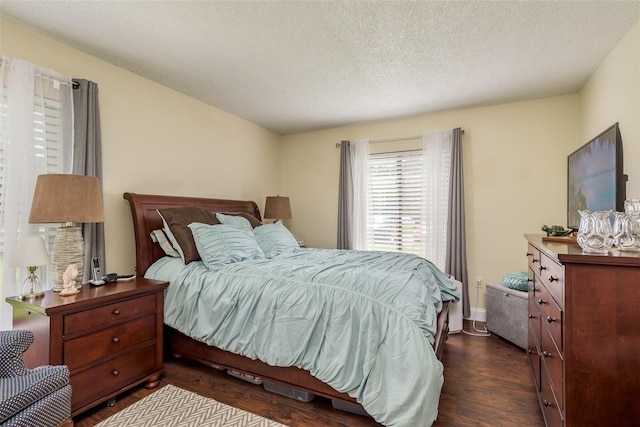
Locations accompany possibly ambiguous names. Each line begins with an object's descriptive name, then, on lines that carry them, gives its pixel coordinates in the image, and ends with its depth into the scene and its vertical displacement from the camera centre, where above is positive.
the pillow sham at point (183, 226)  2.59 -0.12
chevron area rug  1.80 -1.24
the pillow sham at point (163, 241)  2.74 -0.26
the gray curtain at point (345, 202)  4.36 +0.18
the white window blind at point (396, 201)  4.04 +0.20
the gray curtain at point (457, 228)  3.63 -0.14
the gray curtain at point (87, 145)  2.37 +0.52
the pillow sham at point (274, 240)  3.12 -0.28
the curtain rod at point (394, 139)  4.03 +1.04
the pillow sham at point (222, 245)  2.49 -0.27
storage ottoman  2.83 -0.94
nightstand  1.72 -0.77
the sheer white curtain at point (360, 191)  4.32 +0.34
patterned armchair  1.15 -0.73
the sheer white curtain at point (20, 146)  2.03 +0.45
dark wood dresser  1.17 -0.48
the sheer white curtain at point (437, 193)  3.80 +0.29
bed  1.55 -0.76
